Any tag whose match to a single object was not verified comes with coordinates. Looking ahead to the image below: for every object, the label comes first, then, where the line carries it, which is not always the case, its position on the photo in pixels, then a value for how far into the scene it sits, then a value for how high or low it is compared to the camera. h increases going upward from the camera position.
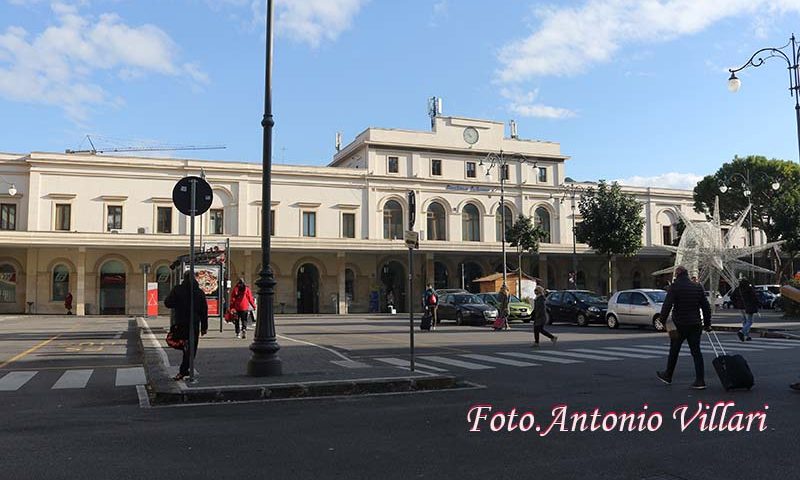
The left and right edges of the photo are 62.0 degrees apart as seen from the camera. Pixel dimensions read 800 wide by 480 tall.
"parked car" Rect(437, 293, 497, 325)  29.58 -1.17
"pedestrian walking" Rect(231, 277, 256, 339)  19.42 -0.56
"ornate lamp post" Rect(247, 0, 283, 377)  10.56 -0.78
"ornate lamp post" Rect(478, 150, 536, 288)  51.57 +9.97
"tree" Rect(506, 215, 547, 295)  45.03 +3.28
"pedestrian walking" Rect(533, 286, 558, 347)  17.45 -0.83
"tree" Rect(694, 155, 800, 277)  46.72 +6.77
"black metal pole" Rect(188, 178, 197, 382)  9.87 -0.20
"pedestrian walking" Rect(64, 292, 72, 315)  42.31 -0.91
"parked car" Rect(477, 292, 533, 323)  31.84 -1.19
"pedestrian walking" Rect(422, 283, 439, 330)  26.14 -0.70
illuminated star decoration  34.56 +1.53
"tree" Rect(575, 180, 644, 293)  40.56 +3.64
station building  43.50 +4.68
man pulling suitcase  9.85 -0.44
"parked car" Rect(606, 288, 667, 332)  24.58 -0.96
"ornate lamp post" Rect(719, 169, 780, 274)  47.20 +7.93
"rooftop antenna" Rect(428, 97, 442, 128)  59.25 +15.95
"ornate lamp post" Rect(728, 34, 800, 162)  19.96 +6.30
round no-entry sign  10.11 +1.41
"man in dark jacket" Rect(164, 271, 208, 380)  10.27 -0.31
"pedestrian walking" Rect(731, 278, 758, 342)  19.52 -0.69
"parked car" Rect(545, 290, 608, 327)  27.93 -1.02
